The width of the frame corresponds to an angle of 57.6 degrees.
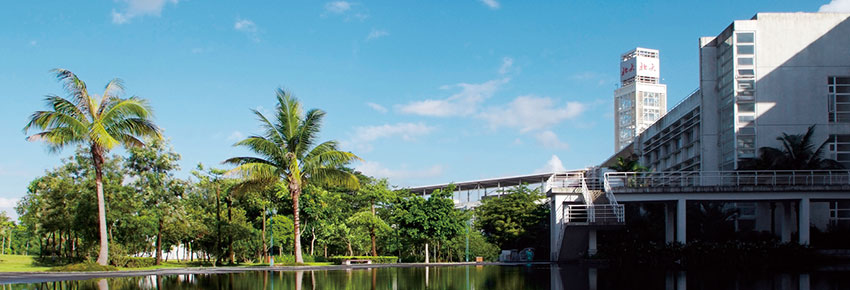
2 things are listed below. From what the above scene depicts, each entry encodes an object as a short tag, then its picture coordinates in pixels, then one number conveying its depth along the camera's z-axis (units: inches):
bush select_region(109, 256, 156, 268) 1427.2
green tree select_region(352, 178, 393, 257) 1846.7
